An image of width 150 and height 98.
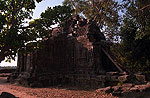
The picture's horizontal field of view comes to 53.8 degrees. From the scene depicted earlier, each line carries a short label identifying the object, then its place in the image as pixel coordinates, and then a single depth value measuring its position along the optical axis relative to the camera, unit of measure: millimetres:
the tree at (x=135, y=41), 11655
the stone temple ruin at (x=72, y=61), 14568
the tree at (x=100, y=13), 22898
